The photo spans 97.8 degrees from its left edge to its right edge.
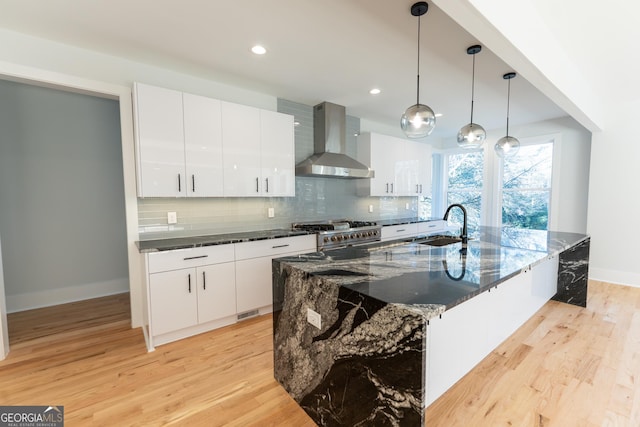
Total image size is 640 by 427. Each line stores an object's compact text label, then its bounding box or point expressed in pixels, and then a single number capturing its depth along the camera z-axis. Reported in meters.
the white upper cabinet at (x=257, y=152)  2.96
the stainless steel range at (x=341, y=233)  3.36
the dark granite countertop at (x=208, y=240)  2.38
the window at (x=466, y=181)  5.63
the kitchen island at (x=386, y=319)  1.10
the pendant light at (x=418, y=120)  2.02
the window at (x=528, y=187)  4.81
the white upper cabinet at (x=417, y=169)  4.96
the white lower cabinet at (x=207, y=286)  2.37
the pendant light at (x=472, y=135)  2.66
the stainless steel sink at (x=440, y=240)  2.51
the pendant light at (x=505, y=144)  3.04
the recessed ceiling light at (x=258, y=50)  2.36
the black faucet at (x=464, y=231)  2.30
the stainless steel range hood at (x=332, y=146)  3.67
